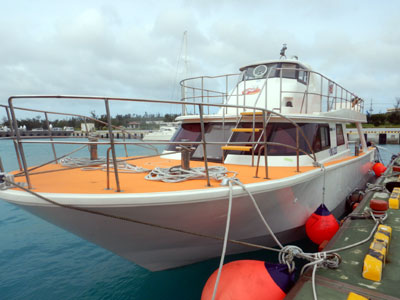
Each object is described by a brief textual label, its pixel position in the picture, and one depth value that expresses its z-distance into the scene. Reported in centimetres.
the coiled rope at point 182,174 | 302
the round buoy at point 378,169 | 985
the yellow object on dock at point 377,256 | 240
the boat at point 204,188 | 248
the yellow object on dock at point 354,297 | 207
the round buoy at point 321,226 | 397
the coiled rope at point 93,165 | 355
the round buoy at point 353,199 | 609
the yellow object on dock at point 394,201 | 417
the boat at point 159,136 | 2774
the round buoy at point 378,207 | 359
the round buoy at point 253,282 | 252
